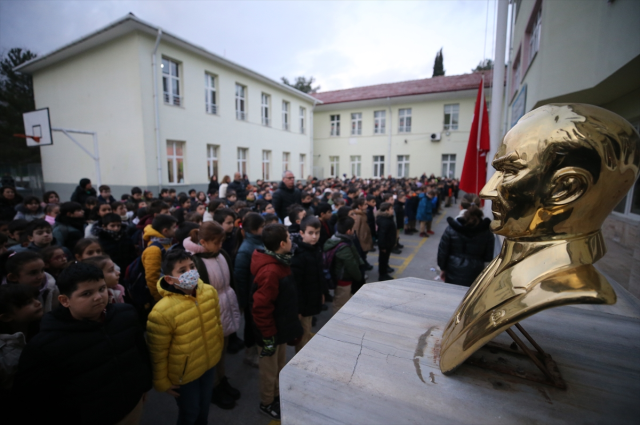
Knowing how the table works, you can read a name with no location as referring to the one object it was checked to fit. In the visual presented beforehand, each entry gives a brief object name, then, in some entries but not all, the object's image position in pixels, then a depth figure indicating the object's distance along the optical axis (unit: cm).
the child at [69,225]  389
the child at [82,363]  143
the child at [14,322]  161
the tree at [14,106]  1970
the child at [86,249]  271
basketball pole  1046
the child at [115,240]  366
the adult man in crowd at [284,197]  570
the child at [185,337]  189
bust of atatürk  101
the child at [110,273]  224
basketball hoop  1066
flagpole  484
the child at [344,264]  359
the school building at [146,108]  1129
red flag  484
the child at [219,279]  257
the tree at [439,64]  3284
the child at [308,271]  294
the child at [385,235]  536
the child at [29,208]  488
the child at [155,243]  281
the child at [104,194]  719
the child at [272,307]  231
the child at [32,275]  217
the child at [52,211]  465
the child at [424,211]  916
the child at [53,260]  264
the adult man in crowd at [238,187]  953
